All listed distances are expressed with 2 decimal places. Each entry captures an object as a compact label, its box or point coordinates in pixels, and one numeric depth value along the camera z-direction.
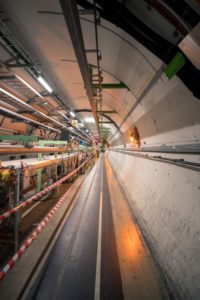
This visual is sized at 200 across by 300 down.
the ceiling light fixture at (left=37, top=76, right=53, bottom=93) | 3.94
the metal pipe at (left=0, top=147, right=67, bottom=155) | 2.44
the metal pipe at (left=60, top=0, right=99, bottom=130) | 1.57
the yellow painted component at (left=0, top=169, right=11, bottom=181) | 2.35
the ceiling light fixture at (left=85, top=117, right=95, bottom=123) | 11.54
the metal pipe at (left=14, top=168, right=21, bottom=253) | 2.56
